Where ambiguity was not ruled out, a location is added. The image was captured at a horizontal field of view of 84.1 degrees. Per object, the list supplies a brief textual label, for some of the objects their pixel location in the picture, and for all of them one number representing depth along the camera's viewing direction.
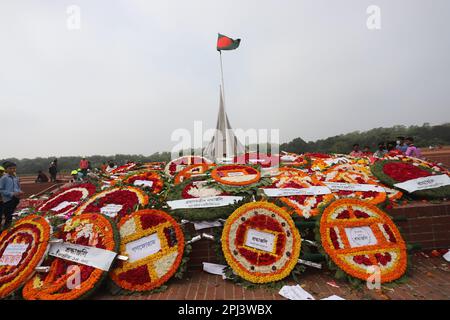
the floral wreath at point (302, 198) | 4.06
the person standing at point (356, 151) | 9.80
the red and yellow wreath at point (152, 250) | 3.25
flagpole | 14.34
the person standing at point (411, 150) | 7.50
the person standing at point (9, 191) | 5.59
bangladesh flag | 13.71
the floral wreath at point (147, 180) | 5.41
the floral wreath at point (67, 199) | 4.86
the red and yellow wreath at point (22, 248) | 3.23
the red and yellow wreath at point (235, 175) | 4.91
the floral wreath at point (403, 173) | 4.58
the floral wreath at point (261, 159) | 7.04
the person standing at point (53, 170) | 14.77
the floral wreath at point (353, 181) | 4.36
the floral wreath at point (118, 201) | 4.25
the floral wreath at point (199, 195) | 3.99
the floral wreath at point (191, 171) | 5.85
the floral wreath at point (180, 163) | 7.27
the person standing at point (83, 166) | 11.89
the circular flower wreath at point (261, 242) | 3.32
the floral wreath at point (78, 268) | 3.01
